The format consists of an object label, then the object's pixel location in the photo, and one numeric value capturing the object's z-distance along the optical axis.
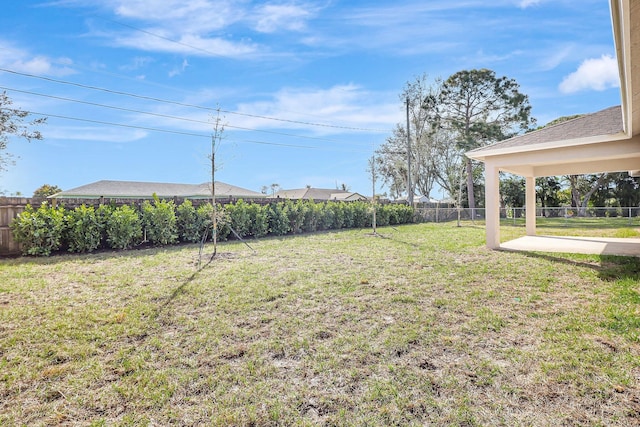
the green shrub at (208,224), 9.24
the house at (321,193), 35.45
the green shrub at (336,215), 14.25
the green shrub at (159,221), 8.53
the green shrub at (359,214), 15.20
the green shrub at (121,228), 7.81
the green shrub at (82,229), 7.37
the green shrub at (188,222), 9.29
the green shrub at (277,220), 11.52
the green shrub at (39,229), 6.93
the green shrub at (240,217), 10.25
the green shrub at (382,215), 16.31
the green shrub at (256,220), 10.83
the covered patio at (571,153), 6.88
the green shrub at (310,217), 13.01
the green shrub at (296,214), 12.27
